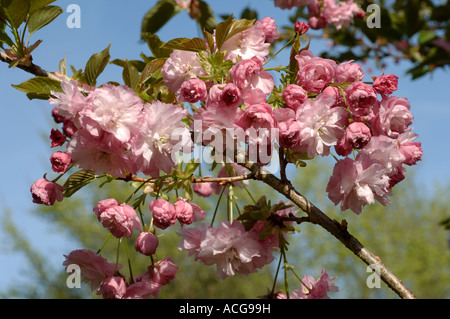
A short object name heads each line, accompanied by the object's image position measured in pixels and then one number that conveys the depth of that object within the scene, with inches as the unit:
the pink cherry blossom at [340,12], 42.4
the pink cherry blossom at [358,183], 22.8
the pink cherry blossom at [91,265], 25.2
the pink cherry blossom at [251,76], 22.1
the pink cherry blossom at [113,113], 21.9
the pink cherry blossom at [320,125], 22.3
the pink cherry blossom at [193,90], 22.5
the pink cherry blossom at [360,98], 22.1
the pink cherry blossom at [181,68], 23.7
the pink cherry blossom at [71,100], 22.3
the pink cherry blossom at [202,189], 32.2
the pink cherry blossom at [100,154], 22.2
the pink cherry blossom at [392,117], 22.7
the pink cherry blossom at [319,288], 27.3
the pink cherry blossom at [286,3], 36.6
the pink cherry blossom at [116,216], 23.7
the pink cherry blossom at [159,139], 22.4
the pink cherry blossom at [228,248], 24.8
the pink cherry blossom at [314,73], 22.8
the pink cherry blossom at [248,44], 23.9
